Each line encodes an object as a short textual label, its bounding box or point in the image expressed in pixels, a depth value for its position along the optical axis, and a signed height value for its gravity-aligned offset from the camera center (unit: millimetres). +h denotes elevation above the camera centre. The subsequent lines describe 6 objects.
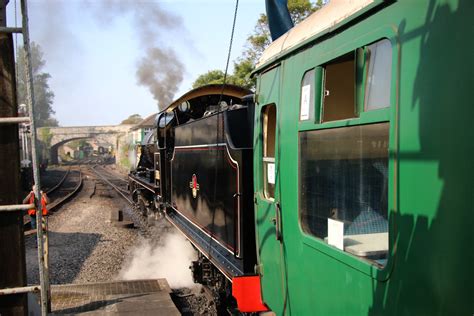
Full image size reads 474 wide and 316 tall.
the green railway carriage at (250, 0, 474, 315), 1583 -81
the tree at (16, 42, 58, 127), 99500 +10826
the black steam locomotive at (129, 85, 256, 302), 4348 -426
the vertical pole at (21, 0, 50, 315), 2588 +20
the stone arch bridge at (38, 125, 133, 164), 75712 +2479
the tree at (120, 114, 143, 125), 92888 +5928
